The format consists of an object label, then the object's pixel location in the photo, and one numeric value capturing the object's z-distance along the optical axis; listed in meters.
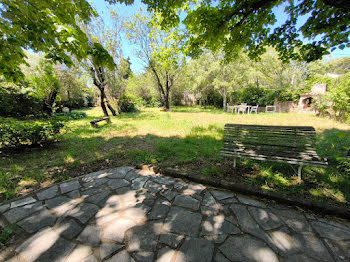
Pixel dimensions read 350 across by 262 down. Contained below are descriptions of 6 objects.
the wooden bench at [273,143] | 2.68
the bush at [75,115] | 12.17
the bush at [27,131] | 3.69
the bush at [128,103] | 15.78
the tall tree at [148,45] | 12.91
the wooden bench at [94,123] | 7.79
